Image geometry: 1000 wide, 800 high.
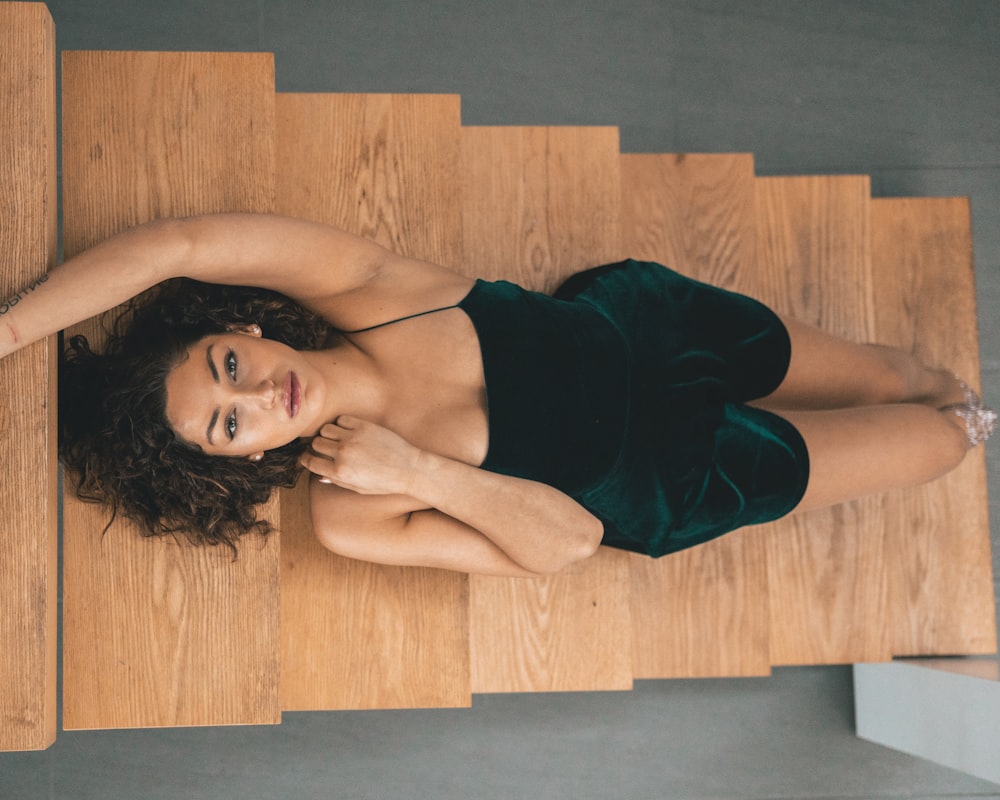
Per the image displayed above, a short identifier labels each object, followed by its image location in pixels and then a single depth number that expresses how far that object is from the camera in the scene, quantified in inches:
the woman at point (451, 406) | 67.4
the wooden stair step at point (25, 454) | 67.9
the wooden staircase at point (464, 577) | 76.4
